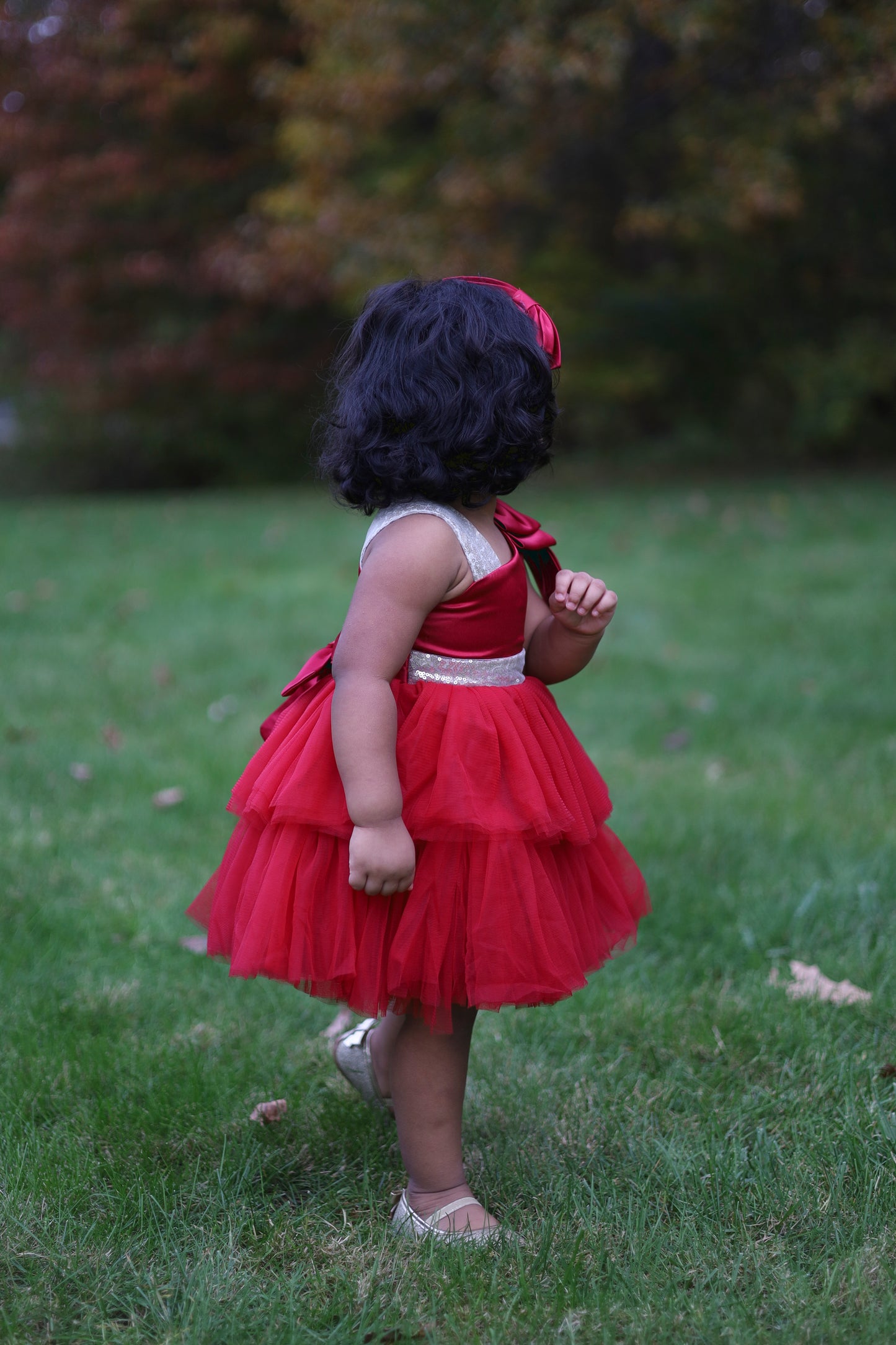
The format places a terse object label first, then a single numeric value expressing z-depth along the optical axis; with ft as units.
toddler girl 5.58
